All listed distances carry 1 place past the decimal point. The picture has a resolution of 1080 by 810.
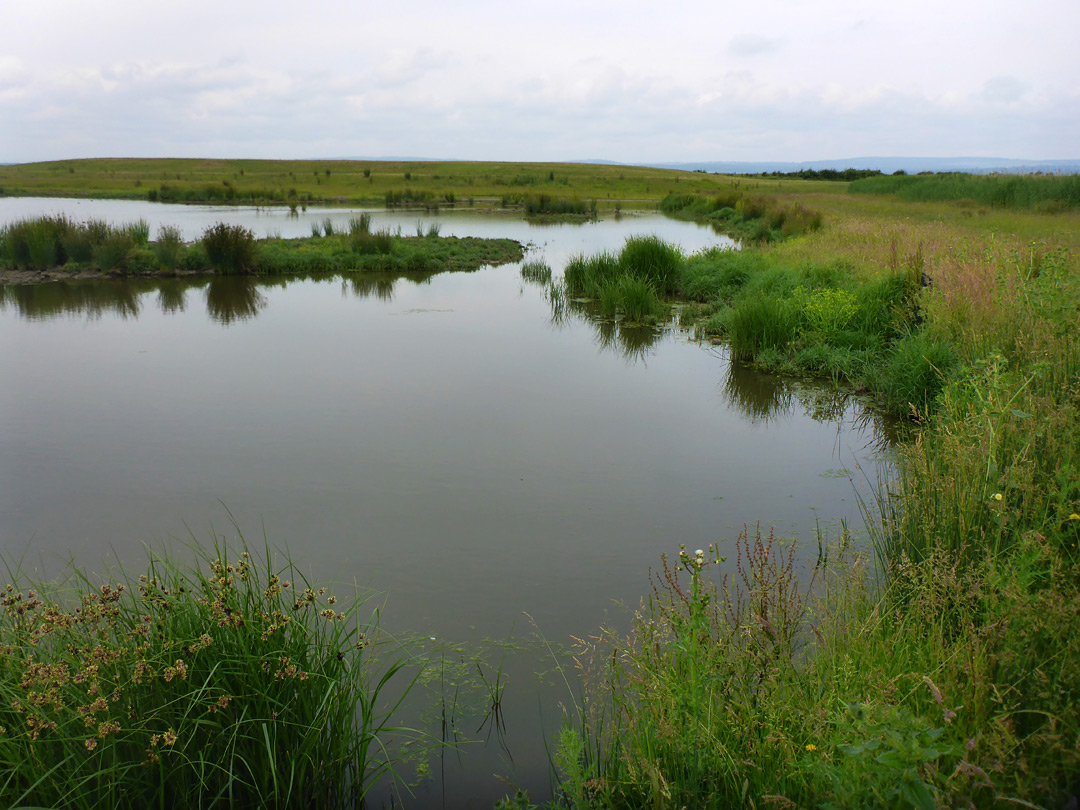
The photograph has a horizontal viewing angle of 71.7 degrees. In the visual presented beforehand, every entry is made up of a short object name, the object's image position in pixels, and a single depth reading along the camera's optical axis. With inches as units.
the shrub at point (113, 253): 550.6
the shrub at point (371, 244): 627.5
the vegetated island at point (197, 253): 556.7
